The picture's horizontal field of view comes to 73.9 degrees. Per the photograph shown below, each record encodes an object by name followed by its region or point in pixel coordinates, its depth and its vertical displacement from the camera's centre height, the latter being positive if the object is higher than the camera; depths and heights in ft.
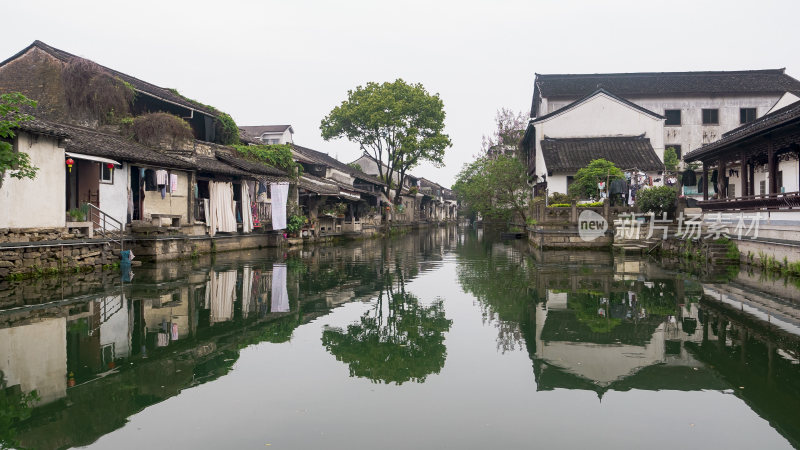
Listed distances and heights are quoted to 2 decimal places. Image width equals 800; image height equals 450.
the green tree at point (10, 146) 38.58 +5.76
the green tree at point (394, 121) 134.21 +26.23
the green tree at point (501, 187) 120.47 +8.14
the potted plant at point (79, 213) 53.02 +1.13
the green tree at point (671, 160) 116.47 +13.54
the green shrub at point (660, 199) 73.82 +2.96
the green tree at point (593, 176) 86.94 +7.35
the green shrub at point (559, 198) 95.50 +4.20
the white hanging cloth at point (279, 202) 87.20 +3.43
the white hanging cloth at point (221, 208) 76.59 +2.24
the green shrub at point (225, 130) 91.23 +16.30
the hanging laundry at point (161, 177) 65.22 +5.75
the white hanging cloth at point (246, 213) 83.25 +1.59
